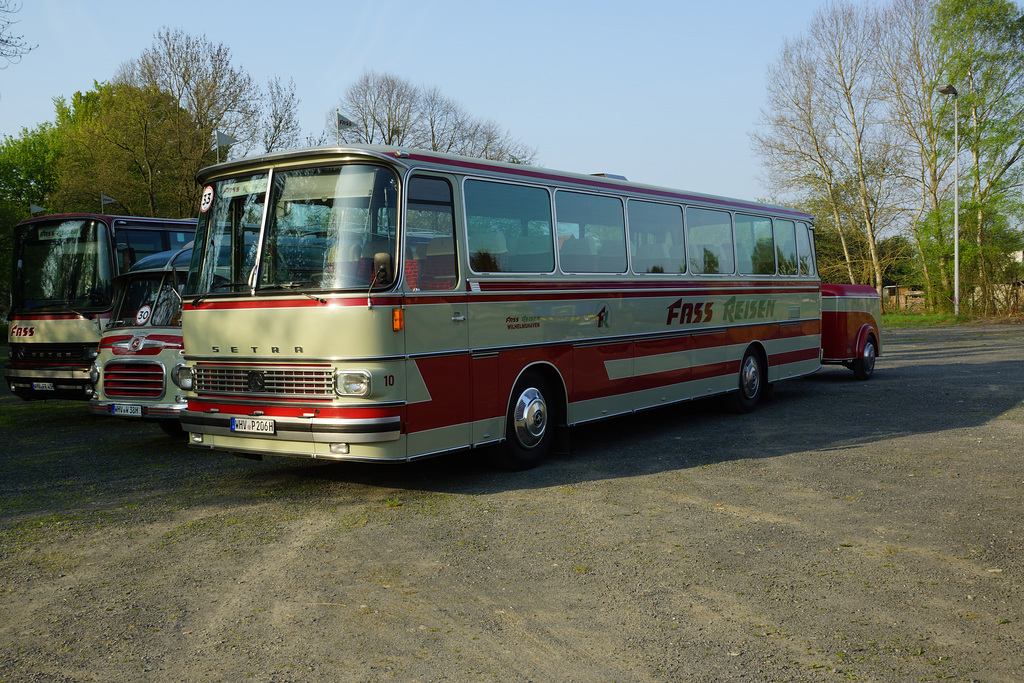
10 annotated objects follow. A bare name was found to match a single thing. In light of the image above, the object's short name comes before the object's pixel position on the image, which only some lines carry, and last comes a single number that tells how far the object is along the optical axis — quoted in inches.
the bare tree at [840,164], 1796.3
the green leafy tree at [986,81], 1707.7
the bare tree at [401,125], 1827.0
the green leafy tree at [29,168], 2194.9
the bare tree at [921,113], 1736.0
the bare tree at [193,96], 1364.4
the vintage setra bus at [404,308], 289.4
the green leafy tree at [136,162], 1366.9
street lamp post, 1481.3
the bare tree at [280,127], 1421.0
